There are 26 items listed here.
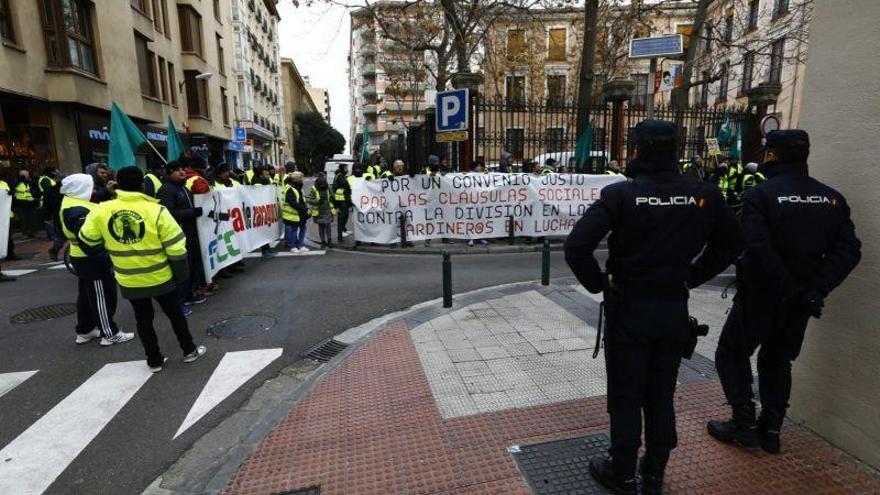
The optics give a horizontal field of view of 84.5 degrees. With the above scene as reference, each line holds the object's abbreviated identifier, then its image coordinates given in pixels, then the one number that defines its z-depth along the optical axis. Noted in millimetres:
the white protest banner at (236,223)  7223
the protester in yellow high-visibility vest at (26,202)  12484
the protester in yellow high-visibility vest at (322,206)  11633
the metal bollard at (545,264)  7086
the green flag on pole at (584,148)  12469
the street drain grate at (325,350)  5020
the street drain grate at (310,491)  2820
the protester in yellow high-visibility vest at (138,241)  4352
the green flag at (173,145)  8484
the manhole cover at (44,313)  6252
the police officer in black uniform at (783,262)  2660
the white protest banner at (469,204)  10562
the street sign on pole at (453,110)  10039
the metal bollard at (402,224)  10638
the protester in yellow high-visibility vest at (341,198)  11820
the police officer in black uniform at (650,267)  2357
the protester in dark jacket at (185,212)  6395
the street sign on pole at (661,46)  7070
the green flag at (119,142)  6691
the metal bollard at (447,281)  6133
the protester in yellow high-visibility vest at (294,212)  10047
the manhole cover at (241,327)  5645
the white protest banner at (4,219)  8945
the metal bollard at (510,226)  10781
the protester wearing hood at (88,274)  5113
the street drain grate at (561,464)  2744
